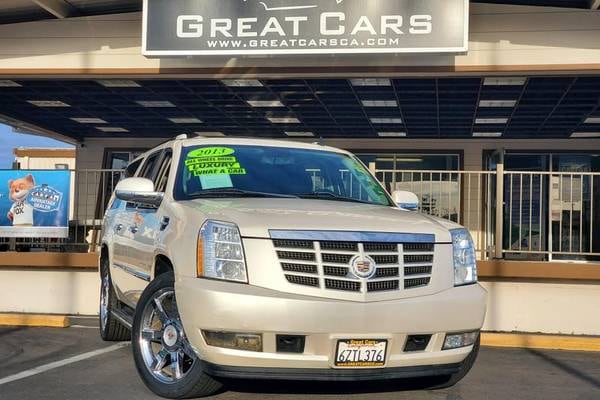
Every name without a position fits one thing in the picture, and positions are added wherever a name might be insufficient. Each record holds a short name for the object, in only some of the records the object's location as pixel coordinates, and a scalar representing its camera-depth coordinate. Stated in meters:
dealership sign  9.79
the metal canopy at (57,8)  10.87
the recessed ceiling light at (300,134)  19.77
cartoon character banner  10.45
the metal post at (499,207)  9.46
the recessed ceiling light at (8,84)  14.12
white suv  4.39
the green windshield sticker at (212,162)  5.73
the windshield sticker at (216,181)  5.60
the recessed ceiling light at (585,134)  18.02
